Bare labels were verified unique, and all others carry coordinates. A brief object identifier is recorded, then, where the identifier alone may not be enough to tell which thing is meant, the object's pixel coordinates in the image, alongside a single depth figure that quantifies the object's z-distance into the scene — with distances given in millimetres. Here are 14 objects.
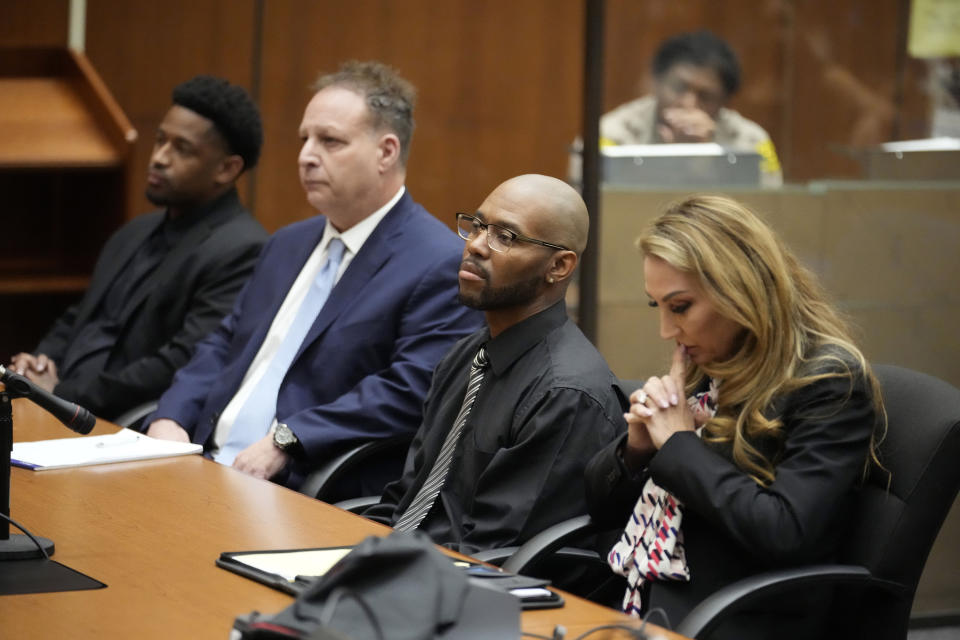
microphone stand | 4320
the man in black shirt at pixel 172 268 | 8344
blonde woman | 4492
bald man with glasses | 5148
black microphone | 4367
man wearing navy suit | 6590
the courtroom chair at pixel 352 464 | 6301
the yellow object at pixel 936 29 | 7441
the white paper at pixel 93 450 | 5641
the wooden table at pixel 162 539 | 3680
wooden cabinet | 10008
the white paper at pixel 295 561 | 4043
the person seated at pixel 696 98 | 7621
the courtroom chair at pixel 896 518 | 4496
